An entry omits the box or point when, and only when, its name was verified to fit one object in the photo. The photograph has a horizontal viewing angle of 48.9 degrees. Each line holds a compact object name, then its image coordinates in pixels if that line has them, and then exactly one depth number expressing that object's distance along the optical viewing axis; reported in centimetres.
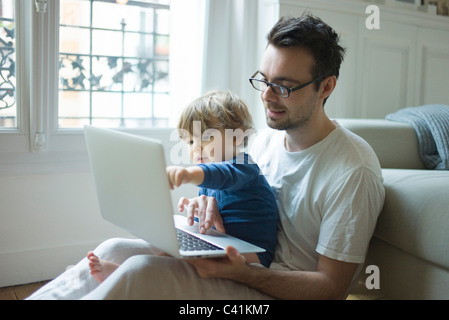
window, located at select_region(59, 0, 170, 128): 213
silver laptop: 97
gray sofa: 126
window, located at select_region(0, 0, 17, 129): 194
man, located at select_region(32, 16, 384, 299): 115
